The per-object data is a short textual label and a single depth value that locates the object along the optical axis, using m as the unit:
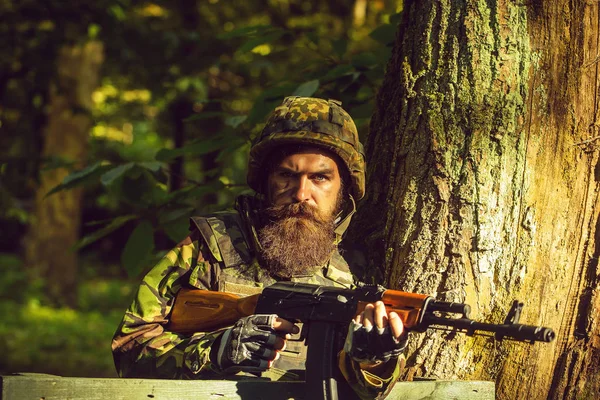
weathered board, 4.53
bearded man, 6.59
